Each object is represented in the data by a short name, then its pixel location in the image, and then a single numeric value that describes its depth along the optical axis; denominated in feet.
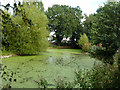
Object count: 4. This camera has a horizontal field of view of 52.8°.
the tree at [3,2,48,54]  35.12
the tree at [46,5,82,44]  79.25
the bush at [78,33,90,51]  60.53
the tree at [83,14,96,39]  74.95
